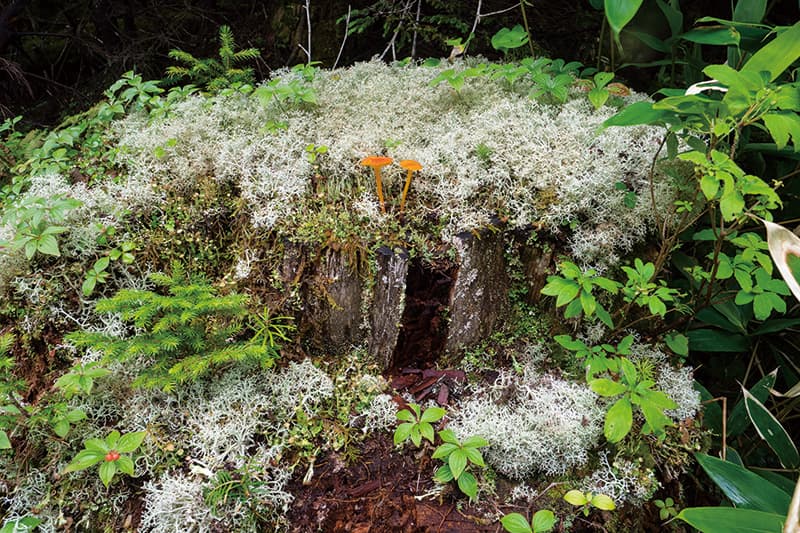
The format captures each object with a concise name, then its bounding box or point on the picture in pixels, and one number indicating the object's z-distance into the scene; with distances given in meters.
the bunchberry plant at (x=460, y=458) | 0.42
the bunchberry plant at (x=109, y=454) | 0.40
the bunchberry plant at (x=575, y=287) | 0.43
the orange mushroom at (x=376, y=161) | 0.46
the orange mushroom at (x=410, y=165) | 0.46
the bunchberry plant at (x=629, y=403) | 0.38
